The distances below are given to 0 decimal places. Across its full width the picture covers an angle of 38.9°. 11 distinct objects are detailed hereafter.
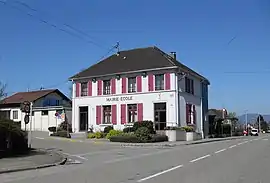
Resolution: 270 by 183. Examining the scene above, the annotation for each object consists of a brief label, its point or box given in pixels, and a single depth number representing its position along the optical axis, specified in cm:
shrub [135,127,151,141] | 3412
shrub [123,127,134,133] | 3953
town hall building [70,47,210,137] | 4188
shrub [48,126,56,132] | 5071
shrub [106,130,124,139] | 3860
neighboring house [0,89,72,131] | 5522
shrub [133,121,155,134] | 3801
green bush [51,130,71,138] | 4334
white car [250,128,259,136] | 7776
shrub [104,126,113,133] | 4338
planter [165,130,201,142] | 3791
